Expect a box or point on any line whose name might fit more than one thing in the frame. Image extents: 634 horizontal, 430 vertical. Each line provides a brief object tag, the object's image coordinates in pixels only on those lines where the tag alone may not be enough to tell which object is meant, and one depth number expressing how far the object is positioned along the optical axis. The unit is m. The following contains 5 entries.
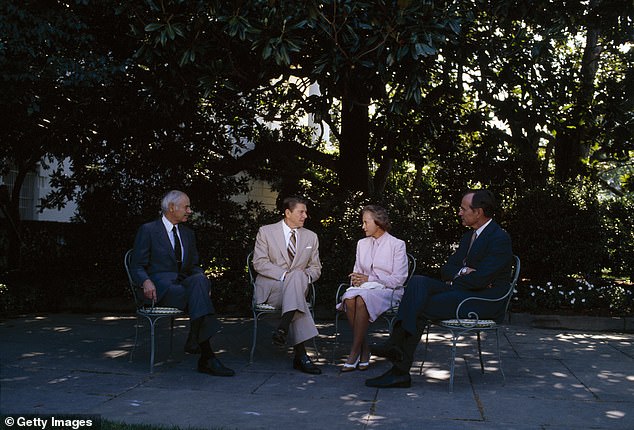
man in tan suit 7.85
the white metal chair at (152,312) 7.41
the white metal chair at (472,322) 6.89
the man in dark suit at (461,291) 6.88
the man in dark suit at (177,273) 7.40
